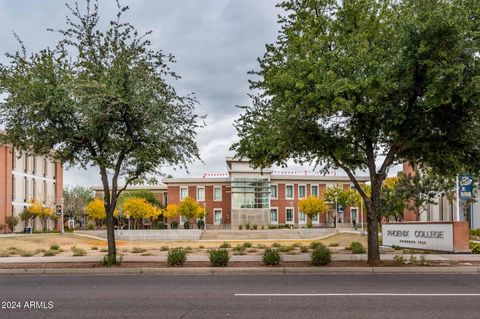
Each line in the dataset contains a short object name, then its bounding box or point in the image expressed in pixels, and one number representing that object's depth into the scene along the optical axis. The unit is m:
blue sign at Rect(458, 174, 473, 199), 24.00
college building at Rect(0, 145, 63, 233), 59.47
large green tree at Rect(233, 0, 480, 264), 14.66
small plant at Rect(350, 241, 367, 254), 22.45
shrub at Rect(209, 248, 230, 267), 17.30
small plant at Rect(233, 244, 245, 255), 23.04
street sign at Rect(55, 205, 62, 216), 55.19
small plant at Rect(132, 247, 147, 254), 25.47
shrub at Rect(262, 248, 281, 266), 17.39
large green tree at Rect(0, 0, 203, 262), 17.09
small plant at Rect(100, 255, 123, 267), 17.97
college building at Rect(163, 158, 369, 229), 76.81
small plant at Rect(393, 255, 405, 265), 17.95
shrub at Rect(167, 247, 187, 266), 17.64
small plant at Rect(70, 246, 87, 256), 23.29
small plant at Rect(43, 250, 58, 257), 23.57
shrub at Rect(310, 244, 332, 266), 17.44
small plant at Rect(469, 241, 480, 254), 22.80
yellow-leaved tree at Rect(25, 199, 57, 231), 61.50
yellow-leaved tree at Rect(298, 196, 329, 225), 68.81
